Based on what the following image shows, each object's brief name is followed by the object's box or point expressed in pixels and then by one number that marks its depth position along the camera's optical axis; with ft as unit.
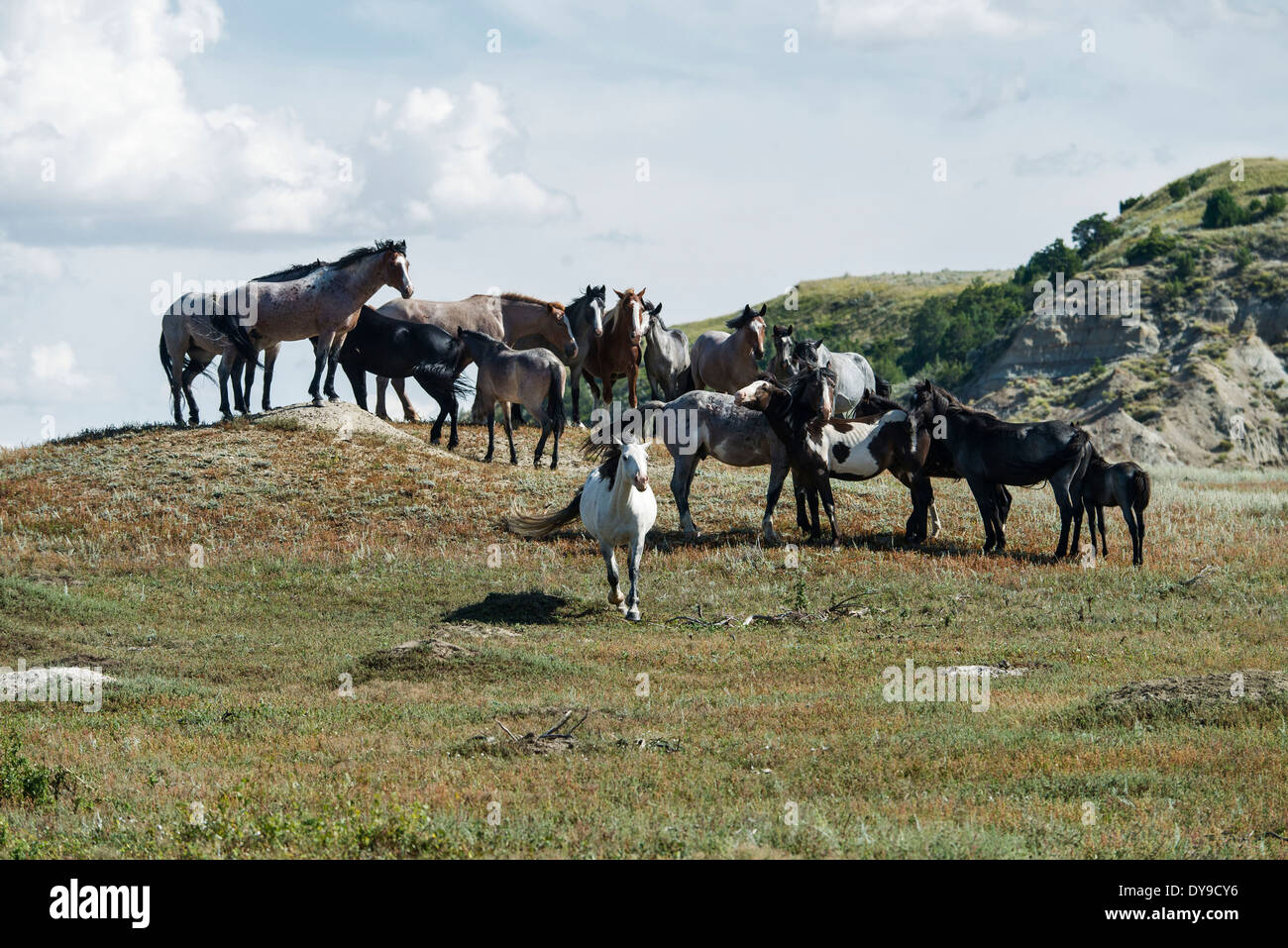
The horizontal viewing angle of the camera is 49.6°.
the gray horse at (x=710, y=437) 81.46
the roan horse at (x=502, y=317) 115.65
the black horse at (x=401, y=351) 106.63
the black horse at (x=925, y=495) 81.56
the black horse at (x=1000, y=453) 77.56
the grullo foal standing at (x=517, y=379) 95.50
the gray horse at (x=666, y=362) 119.55
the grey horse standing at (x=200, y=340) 100.22
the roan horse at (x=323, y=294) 101.14
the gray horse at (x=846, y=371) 93.20
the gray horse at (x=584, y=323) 114.62
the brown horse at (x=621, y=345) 113.70
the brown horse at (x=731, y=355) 110.11
